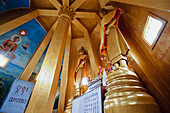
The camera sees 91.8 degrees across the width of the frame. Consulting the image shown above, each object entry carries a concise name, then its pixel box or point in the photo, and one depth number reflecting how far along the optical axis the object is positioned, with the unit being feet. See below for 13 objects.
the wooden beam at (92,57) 16.52
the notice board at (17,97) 9.65
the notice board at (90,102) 5.38
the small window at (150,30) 5.83
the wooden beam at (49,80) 7.66
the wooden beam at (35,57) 16.12
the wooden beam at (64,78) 14.77
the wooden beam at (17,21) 13.41
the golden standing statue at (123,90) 3.91
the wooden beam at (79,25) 21.68
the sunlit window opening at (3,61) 16.69
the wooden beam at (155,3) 4.34
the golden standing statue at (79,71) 14.54
